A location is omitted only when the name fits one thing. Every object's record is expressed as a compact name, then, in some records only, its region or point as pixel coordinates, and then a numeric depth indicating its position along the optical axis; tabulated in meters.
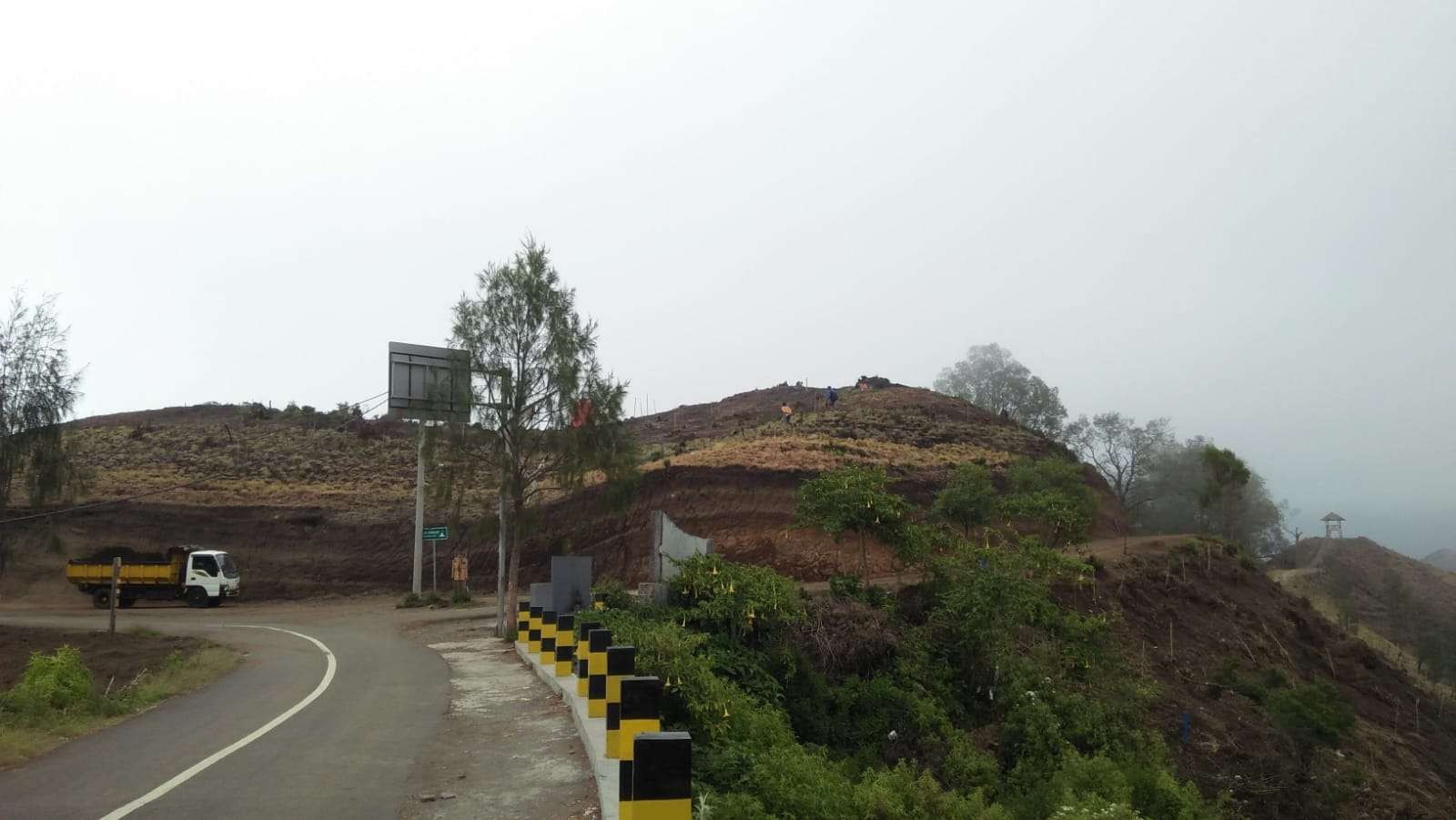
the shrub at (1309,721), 19.81
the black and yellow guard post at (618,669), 7.68
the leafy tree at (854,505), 23.27
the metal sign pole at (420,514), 33.81
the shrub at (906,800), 8.05
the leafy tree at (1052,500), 29.70
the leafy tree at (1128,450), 67.31
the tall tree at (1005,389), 78.25
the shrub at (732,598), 15.81
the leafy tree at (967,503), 30.78
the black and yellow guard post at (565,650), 12.94
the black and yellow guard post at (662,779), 4.67
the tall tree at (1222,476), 42.53
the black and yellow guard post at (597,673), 9.08
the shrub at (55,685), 11.55
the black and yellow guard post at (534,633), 16.56
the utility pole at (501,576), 23.72
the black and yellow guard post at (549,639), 14.31
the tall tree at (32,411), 32.72
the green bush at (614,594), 16.58
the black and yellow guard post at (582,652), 10.62
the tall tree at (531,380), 24.73
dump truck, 38.12
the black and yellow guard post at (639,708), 6.68
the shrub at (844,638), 17.98
